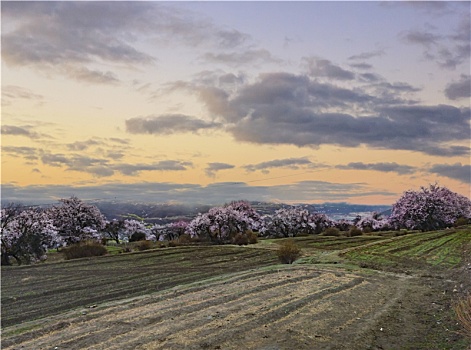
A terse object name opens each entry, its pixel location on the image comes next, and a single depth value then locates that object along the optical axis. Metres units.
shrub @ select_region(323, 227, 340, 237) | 62.96
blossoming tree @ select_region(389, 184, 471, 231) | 70.81
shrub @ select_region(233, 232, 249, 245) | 54.44
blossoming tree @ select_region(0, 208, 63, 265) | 44.78
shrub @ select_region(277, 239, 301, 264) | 32.44
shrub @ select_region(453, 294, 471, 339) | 9.23
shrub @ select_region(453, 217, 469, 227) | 65.51
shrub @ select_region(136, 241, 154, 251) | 50.56
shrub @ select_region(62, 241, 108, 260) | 44.44
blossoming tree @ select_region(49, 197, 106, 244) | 68.56
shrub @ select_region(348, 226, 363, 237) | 61.25
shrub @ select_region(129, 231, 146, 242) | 72.25
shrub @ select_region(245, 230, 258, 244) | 55.34
